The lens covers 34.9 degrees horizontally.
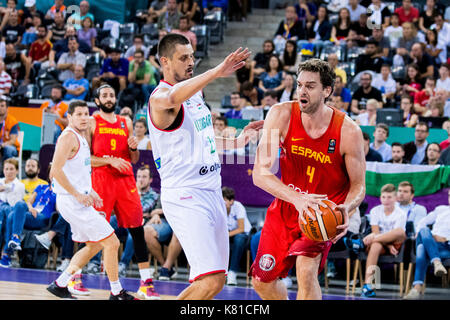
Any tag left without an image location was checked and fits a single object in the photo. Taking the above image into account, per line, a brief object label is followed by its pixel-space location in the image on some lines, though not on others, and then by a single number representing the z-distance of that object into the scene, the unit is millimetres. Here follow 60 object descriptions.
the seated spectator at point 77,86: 13391
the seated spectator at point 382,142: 10148
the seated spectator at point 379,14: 14484
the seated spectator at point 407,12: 14445
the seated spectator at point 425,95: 11992
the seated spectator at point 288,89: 12477
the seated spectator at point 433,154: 9742
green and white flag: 9383
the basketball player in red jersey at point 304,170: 4809
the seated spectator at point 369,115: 11195
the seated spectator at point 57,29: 16016
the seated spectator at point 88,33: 15547
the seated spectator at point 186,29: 15125
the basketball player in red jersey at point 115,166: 7730
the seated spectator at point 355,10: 14945
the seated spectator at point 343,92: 12078
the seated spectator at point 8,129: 11568
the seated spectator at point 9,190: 9852
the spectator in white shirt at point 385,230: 8984
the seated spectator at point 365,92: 12220
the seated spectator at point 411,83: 12422
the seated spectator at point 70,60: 14422
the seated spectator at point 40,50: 15556
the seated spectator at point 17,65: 15188
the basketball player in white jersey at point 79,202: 7031
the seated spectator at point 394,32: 13945
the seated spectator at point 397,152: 9742
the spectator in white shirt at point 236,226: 9430
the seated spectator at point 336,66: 12688
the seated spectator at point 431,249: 8641
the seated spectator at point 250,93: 12781
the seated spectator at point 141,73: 13364
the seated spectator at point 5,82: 14117
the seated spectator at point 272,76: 13227
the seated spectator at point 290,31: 14908
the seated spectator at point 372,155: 10047
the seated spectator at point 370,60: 13258
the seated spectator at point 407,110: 11156
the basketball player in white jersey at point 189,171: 4777
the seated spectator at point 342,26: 14527
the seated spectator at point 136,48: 14570
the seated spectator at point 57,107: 11258
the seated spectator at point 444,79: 12312
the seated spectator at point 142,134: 10234
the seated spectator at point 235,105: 11898
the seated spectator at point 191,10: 16062
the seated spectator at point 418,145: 10078
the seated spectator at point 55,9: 16469
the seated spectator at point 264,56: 14212
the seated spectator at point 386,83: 12609
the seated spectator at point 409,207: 9242
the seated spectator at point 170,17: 15834
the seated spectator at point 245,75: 13727
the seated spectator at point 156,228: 9469
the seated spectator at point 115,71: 13688
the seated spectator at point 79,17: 16000
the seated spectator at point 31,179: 10275
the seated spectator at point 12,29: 16438
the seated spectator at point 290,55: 13938
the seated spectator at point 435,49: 13516
